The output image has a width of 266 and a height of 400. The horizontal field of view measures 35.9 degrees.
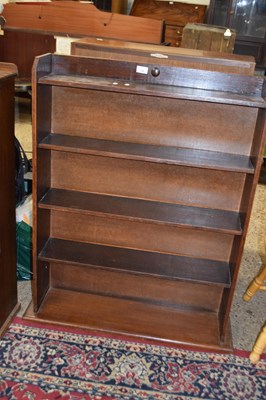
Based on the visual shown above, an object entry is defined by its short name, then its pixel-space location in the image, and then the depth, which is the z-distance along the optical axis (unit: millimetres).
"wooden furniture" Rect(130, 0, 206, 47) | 4914
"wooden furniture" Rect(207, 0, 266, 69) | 4887
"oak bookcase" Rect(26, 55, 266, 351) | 1553
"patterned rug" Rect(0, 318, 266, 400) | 1521
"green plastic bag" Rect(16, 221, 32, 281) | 2068
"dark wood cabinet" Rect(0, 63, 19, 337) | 1527
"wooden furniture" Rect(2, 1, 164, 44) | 3127
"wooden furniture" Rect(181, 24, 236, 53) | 2504
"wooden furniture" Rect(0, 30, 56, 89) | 3612
